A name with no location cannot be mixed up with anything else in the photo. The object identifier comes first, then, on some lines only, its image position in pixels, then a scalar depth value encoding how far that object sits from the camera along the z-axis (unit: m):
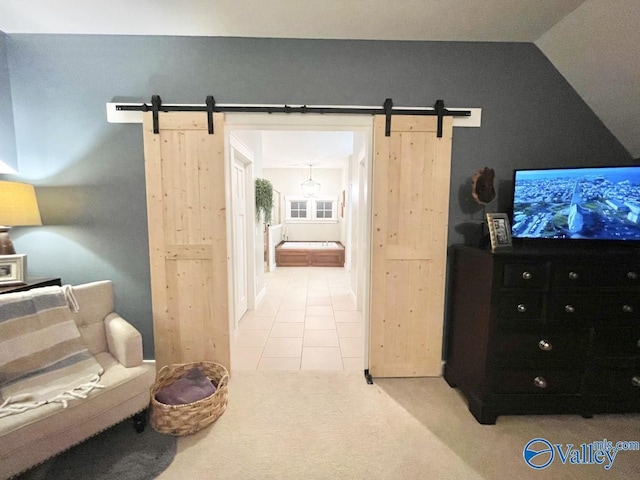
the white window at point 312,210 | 8.34
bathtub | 6.50
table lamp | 1.69
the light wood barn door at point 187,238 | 2.03
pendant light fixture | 7.37
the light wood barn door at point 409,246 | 2.07
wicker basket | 1.60
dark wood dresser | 1.66
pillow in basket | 1.73
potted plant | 4.85
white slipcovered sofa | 1.20
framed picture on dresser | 1.78
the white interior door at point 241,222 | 3.16
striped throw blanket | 1.36
